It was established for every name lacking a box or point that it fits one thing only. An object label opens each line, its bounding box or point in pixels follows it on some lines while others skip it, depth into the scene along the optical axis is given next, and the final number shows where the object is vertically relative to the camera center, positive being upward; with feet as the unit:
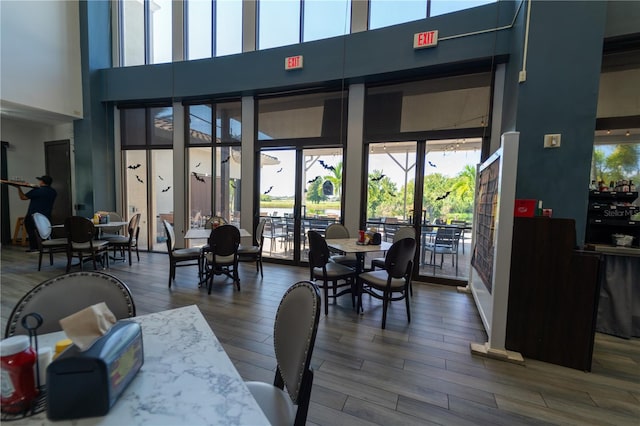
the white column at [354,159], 15.19 +2.30
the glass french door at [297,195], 16.55 +0.14
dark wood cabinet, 7.07 -2.43
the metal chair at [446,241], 14.12 -2.09
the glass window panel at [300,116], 15.98 +5.06
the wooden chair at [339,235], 13.24 -1.81
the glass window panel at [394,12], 13.82 +10.00
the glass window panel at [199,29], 18.40 +11.50
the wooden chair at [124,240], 16.26 -2.98
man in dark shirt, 17.85 -0.72
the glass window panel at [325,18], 15.15 +10.49
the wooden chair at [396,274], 9.25 -2.63
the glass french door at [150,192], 20.62 +0.03
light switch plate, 9.20 +2.27
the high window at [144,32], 19.43 +11.99
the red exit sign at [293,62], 15.31 +7.77
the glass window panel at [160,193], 20.51 -0.03
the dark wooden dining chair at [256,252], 14.45 -3.04
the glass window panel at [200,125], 18.80 +4.89
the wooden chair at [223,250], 12.07 -2.55
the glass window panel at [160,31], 19.16 +11.82
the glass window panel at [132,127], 20.38 +4.96
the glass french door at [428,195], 13.87 +0.34
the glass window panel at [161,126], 19.71 +4.97
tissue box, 2.16 -1.60
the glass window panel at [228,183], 18.51 +0.82
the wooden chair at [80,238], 14.08 -2.57
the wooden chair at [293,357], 3.29 -2.11
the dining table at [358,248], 10.52 -1.97
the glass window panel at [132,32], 20.30 +12.17
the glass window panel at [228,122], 18.29 +5.05
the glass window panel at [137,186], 20.83 +0.44
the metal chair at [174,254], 12.80 -3.01
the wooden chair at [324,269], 10.33 -2.90
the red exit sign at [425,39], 12.71 +7.79
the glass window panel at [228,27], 17.56 +11.25
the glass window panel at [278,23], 16.40 +10.85
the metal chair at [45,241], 14.17 -2.88
